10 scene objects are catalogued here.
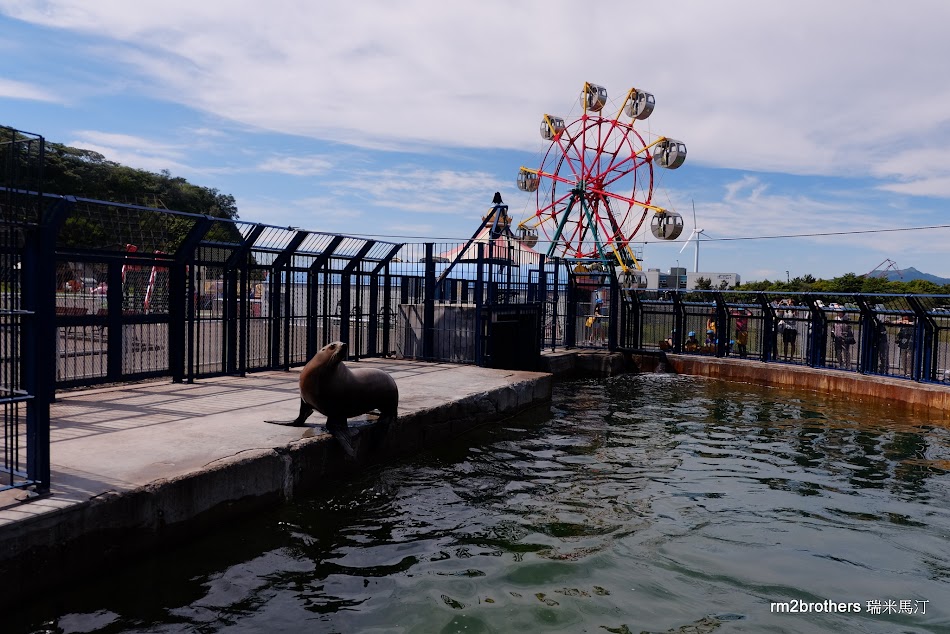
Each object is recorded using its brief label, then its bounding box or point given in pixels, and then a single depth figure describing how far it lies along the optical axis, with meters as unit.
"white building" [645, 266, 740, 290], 50.16
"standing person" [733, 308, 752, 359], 18.27
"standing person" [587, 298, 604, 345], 19.64
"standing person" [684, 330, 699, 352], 19.09
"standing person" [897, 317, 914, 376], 14.62
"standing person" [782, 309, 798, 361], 17.30
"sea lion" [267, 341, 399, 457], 7.10
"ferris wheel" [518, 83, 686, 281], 30.41
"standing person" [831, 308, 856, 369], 15.93
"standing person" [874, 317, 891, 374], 14.90
